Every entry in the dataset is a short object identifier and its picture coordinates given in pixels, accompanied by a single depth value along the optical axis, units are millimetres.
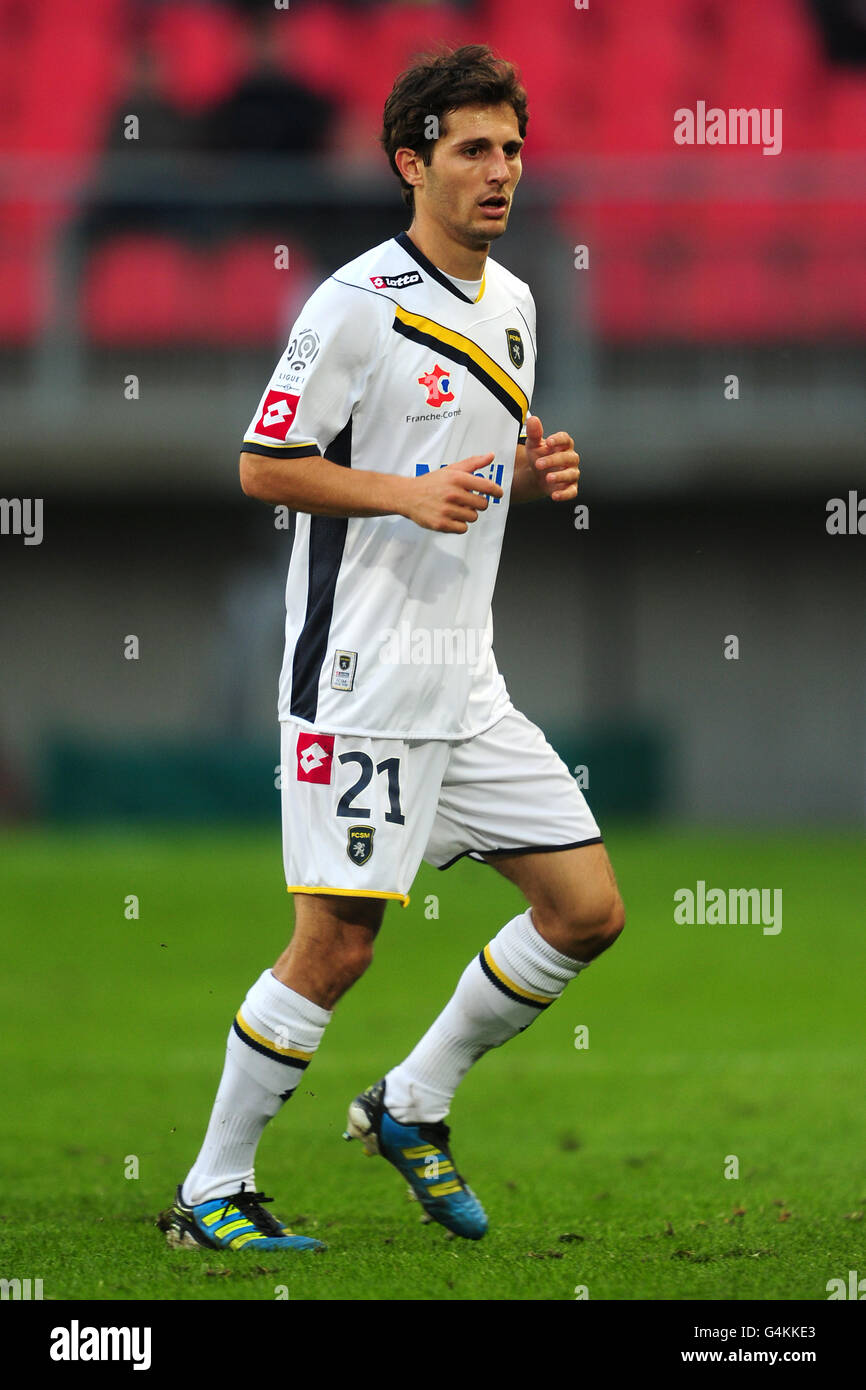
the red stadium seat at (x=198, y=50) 18875
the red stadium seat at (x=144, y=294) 17094
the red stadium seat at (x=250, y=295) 16859
